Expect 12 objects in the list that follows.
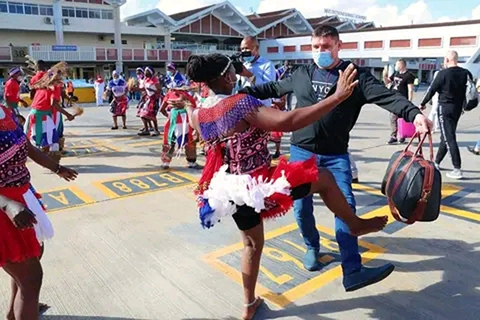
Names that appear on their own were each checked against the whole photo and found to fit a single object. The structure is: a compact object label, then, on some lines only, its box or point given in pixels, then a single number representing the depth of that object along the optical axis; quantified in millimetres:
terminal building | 33438
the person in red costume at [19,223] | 2006
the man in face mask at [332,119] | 2766
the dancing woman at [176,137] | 6434
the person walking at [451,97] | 5664
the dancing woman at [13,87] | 7703
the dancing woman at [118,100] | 11320
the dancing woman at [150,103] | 10128
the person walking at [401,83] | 8273
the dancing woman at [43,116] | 6504
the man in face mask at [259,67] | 5520
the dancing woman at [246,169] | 2303
